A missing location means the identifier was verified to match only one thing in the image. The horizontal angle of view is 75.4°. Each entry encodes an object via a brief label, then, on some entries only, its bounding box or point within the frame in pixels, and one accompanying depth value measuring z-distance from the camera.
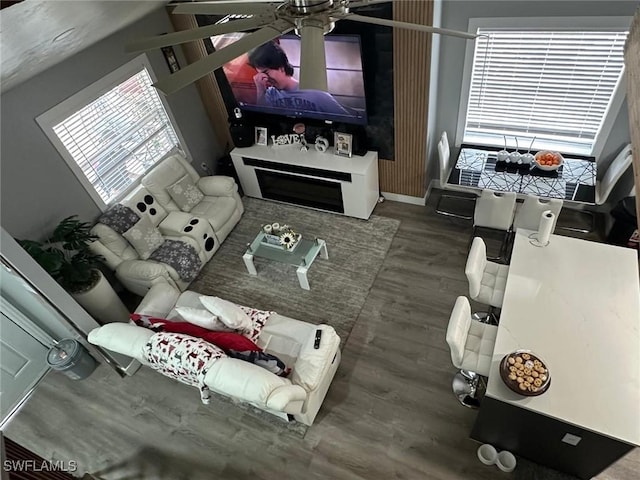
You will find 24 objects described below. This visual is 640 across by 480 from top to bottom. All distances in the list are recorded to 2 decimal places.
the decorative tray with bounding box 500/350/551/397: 2.19
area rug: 3.87
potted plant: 3.20
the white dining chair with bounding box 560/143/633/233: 3.51
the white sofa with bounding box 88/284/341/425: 2.57
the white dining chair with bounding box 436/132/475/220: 3.99
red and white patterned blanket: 2.69
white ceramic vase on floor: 3.50
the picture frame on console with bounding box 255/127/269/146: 4.71
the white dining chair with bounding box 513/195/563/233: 3.37
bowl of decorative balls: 3.78
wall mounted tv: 3.80
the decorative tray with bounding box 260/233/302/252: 4.02
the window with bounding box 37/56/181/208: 3.57
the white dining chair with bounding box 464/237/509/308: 2.90
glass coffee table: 3.91
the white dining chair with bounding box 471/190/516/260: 3.61
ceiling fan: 1.10
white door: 3.48
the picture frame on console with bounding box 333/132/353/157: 4.33
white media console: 4.32
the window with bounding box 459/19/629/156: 3.44
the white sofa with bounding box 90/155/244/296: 3.81
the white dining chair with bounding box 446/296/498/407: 2.55
